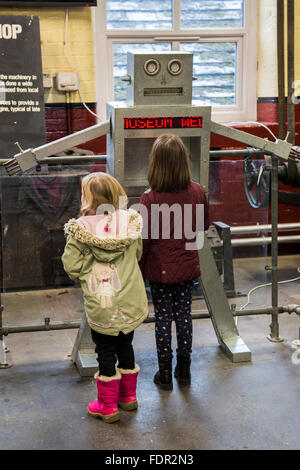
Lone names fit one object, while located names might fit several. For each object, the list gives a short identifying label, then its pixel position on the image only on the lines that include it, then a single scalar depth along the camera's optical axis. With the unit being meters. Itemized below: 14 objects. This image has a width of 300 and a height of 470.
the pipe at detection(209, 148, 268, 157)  3.47
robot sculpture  3.05
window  5.07
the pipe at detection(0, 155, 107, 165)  3.16
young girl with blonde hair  2.67
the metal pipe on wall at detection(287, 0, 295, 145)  4.75
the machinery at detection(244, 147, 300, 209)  3.58
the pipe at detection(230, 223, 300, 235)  3.66
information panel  4.53
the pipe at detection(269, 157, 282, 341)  3.54
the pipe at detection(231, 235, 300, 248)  3.65
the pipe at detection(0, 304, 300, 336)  3.35
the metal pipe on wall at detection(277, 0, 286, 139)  4.66
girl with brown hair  2.88
